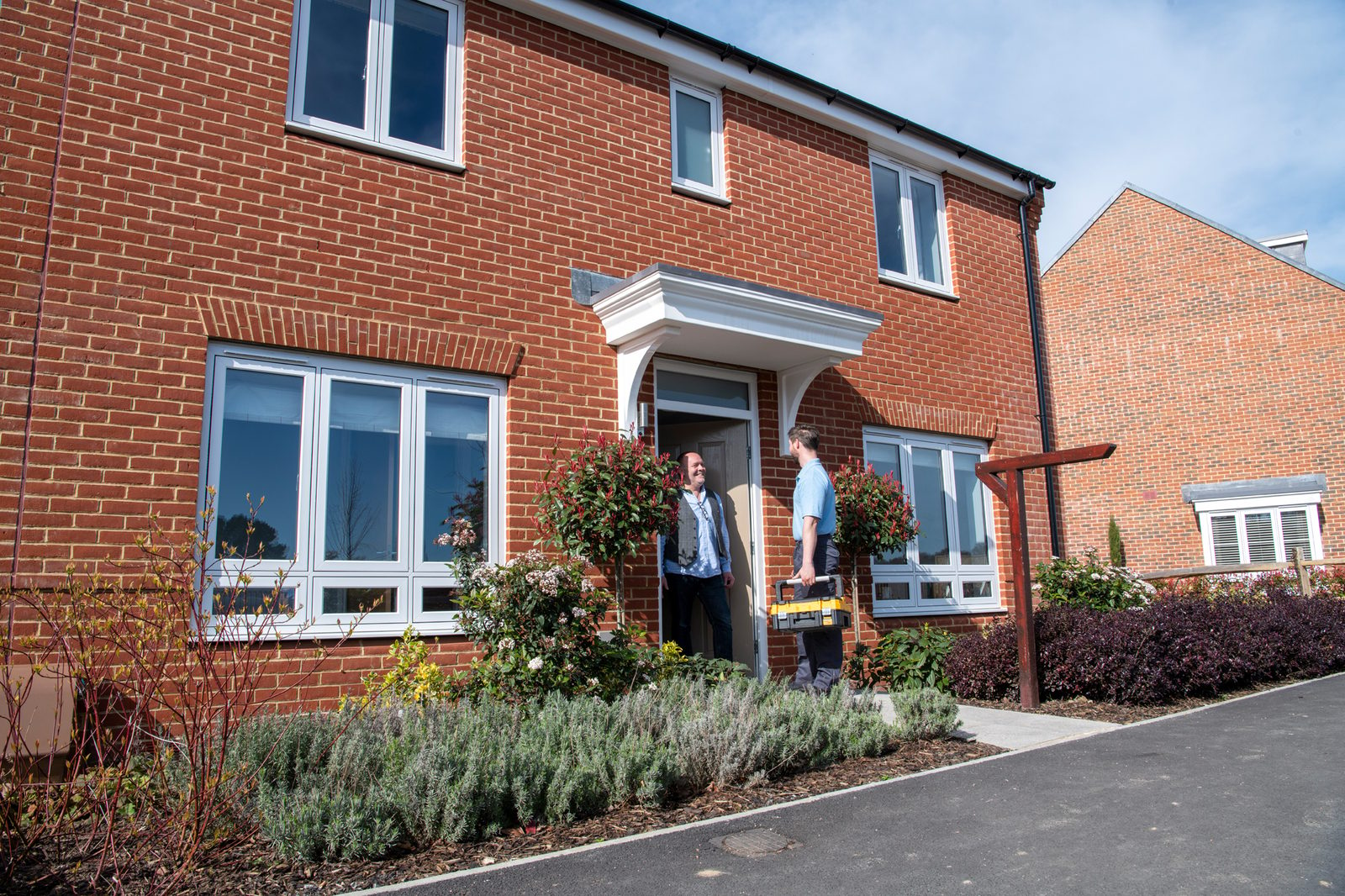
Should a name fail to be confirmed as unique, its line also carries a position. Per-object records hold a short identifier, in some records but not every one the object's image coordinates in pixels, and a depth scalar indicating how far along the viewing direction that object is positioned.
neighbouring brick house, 18.81
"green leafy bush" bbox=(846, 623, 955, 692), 8.14
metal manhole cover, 3.76
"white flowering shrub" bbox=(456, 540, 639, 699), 5.77
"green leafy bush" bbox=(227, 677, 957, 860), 3.79
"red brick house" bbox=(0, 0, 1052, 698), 5.62
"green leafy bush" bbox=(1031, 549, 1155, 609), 9.92
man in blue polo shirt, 6.66
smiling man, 7.48
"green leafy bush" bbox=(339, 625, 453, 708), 5.85
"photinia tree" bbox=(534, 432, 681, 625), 6.70
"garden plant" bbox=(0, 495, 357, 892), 3.37
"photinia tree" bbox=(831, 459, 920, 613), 8.41
